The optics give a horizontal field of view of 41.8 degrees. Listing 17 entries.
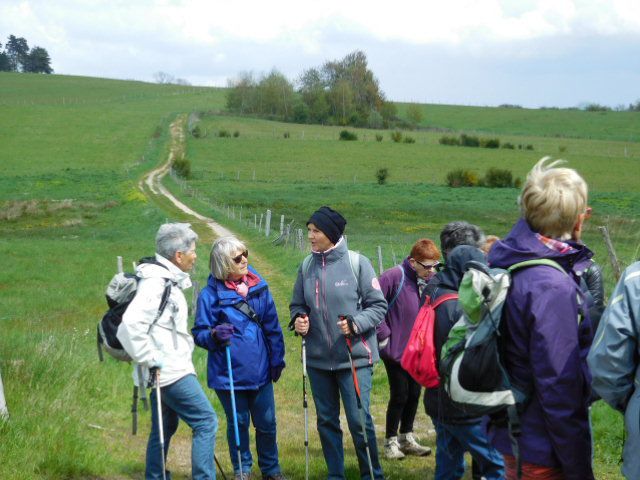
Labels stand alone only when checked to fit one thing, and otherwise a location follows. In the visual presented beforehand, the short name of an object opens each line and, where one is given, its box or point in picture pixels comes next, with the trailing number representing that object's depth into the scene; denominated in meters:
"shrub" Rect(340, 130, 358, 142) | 94.75
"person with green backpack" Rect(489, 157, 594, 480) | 3.55
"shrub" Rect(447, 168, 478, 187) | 66.25
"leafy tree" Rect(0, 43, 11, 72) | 168.62
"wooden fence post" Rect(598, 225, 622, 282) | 9.24
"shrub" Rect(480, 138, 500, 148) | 91.25
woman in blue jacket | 6.16
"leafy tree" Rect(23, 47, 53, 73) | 172.62
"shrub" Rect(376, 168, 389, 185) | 67.62
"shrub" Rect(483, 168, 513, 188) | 66.12
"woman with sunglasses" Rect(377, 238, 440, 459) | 6.99
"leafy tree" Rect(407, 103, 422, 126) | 119.22
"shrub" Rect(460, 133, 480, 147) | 93.31
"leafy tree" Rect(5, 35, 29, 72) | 173.38
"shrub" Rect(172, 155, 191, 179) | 62.44
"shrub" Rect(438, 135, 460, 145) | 94.75
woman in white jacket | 5.26
